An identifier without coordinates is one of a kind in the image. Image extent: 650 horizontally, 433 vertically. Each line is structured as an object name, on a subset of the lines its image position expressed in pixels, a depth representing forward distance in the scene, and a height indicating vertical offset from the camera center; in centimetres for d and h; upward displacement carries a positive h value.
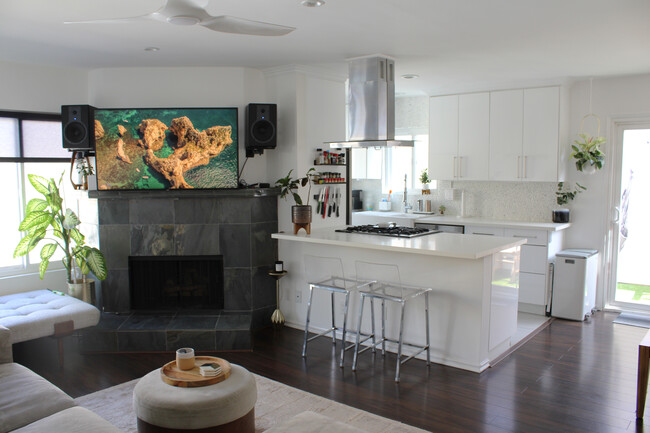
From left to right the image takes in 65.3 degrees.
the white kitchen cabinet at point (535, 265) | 548 -91
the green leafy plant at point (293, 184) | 491 -3
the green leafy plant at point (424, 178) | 690 +5
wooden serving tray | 272 -107
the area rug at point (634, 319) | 518 -145
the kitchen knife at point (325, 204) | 534 -24
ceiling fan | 235 +81
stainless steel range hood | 458 +73
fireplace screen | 507 -102
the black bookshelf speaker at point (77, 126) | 470 +52
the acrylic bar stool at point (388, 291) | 382 -86
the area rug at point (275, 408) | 313 -150
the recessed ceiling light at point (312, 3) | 302 +107
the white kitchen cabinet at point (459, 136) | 608 +56
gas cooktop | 452 -46
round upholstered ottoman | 253 -114
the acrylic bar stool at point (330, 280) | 412 -86
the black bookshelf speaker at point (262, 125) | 487 +54
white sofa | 236 -113
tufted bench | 387 -106
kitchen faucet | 714 -33
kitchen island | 390 -83
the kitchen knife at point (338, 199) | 550 -19
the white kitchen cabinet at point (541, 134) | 560 +53
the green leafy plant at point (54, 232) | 468 -48
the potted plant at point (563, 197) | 575 -19
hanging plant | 549 +30
